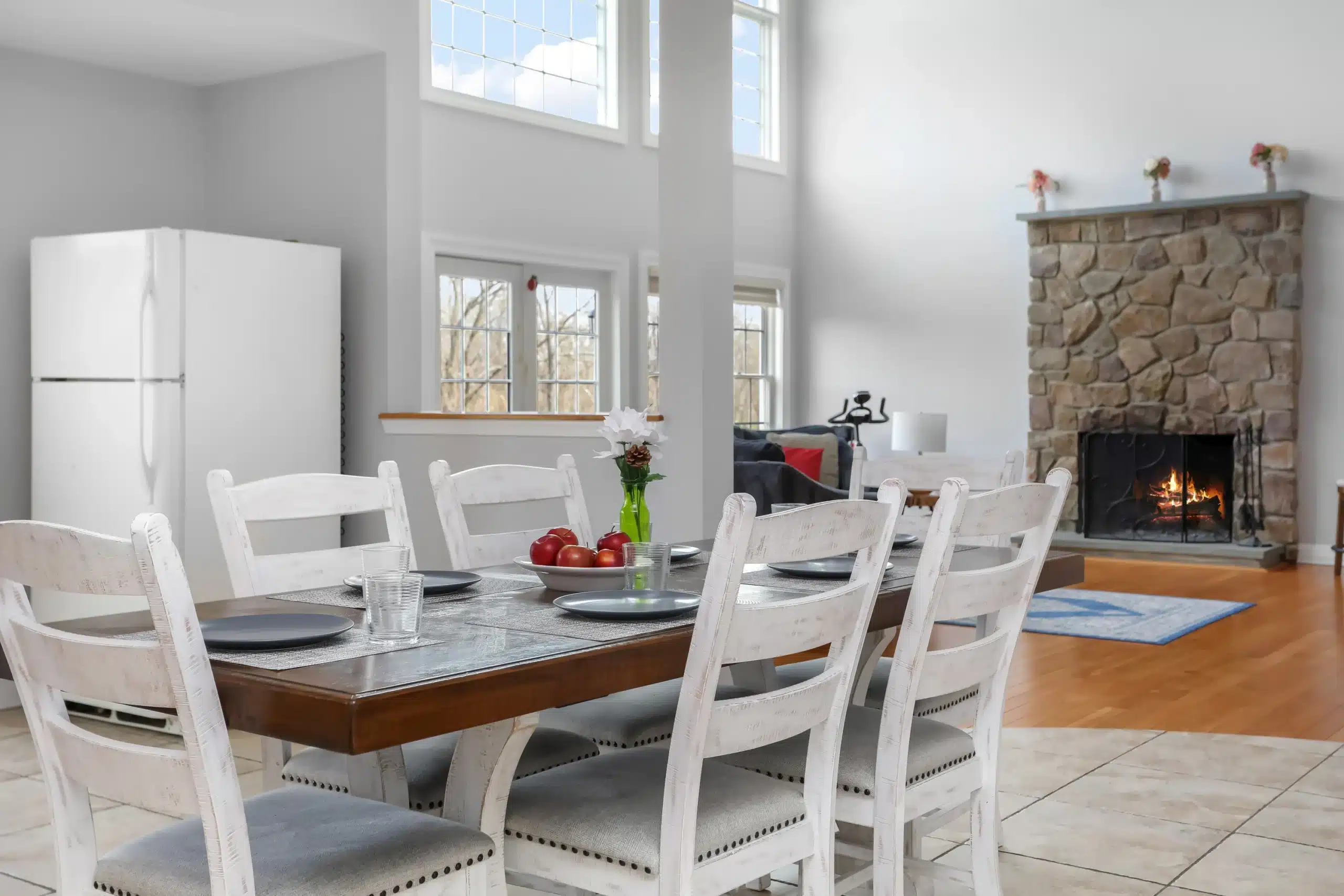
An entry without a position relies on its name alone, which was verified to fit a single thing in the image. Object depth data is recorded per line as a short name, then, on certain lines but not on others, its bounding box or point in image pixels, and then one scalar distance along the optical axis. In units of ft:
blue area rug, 19.19
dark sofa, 22.00
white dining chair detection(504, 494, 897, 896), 5.67
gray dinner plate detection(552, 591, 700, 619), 6.42
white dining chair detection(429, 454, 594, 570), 9.20
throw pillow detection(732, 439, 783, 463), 22.89
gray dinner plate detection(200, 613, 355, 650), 5.62
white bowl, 7.53
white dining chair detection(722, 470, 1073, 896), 6.91
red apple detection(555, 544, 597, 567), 7.60
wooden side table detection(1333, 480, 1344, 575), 24.68
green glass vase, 8.29
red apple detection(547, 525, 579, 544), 7.86
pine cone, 8.09
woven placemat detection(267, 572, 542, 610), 7.22
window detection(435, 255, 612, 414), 24.31
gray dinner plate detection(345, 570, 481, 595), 7.44
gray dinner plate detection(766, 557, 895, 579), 7.98
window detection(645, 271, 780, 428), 32.19
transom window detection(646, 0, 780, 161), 32.12
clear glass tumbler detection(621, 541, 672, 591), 7.16
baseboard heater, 13.33
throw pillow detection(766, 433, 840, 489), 28.60
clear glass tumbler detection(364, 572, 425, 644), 5.88
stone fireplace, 26.63
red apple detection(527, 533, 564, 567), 7.64
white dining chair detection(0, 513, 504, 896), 4.84
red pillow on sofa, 27.86
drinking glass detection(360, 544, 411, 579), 6.08
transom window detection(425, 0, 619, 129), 24.20
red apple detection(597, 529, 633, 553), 7.82
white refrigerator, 14.12
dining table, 4.86
